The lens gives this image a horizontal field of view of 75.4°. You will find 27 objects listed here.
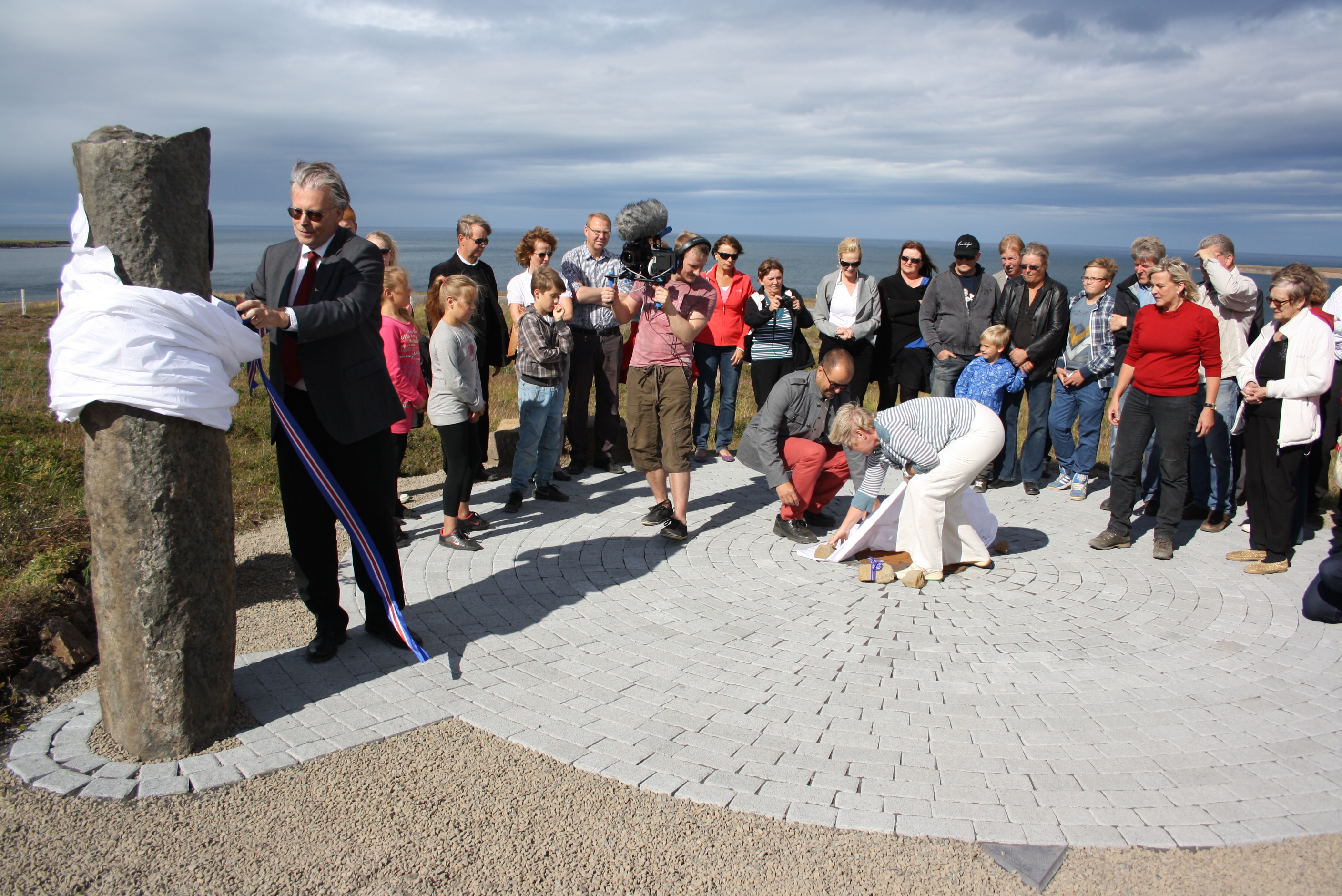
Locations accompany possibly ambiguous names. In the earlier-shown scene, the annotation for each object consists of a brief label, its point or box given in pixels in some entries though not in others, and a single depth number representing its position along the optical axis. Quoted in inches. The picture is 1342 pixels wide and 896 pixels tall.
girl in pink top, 237.5
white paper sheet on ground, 231.1
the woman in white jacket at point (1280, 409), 226.2
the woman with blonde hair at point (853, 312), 328.5
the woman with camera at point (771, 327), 335.3
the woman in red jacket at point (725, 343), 338.6
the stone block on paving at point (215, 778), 130.3
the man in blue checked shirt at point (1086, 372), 300.8
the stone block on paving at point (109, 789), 127.1
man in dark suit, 149.8
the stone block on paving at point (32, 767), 130.8
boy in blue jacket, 304.8
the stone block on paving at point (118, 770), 131.9
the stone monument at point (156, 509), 127.0
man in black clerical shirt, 282.8
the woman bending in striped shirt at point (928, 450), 215.6
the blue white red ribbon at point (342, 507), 153.9
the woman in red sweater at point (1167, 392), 240.7
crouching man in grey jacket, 251.1
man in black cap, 317.1
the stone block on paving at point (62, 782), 128.0
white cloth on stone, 125.0
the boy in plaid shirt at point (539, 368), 272.1
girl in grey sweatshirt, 233.9
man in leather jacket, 310.2
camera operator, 235.9
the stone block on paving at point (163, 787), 128.0
